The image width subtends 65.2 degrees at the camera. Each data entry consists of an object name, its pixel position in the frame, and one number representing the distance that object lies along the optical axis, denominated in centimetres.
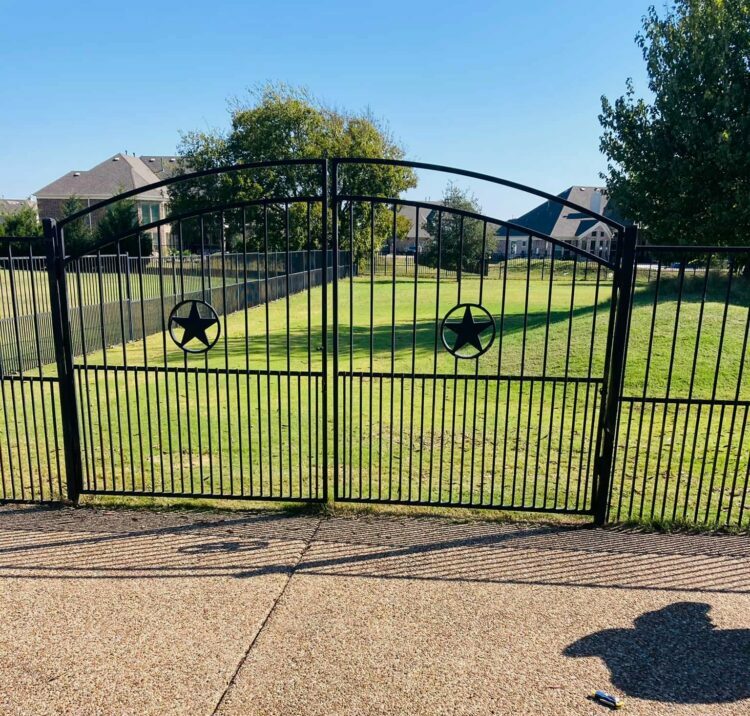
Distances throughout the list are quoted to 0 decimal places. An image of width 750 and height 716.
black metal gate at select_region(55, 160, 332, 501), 481
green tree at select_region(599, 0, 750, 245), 1636
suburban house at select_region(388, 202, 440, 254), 5016
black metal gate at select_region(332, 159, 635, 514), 452
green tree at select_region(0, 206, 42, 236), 3488
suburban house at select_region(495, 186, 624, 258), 5157
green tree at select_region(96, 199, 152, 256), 3638
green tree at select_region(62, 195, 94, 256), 3472
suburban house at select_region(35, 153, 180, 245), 4944
